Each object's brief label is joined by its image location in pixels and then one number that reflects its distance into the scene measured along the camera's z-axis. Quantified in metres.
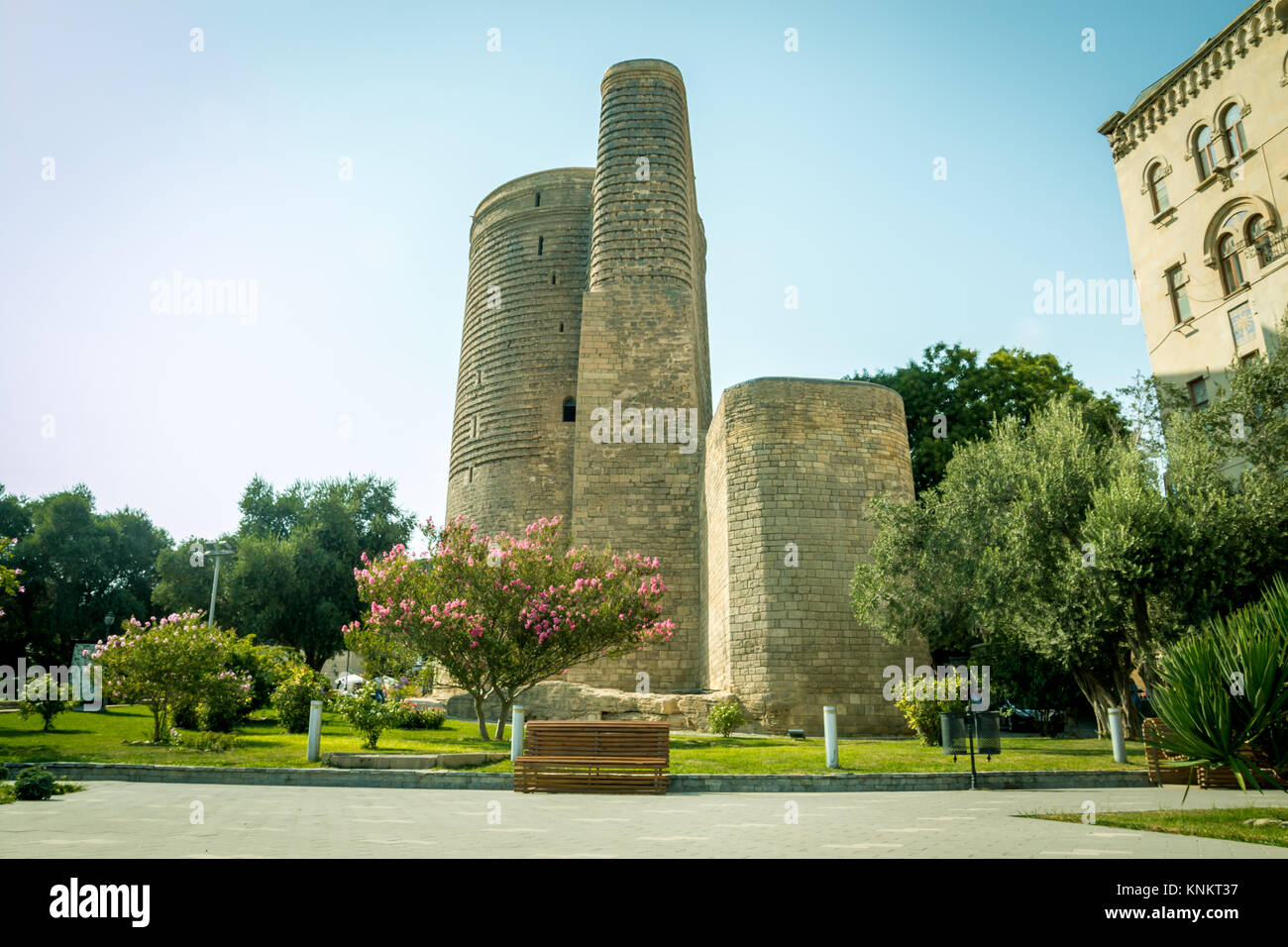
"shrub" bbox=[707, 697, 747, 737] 17.00
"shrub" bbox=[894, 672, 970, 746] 14.84
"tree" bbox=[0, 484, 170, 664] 33.50
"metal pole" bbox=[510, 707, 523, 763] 11.73
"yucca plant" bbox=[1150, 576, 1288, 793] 6.90
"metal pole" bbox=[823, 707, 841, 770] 11.31
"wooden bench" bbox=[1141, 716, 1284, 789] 9.38
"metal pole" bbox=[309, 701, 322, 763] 12.03
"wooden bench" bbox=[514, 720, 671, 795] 10.14
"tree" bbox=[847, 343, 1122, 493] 26.61
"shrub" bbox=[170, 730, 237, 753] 13.88
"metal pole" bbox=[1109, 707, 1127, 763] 11.49
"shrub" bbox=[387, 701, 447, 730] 16.55
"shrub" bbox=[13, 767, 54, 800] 8.67
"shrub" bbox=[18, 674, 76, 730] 17.33
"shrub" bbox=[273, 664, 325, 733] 17.56
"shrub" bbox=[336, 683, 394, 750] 13.66
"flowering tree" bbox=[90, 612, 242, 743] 14.66
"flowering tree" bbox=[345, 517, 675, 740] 15.54
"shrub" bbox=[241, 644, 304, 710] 21.16
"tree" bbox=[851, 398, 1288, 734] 13.70
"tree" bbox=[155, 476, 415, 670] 30.83
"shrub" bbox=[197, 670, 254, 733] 15.73
